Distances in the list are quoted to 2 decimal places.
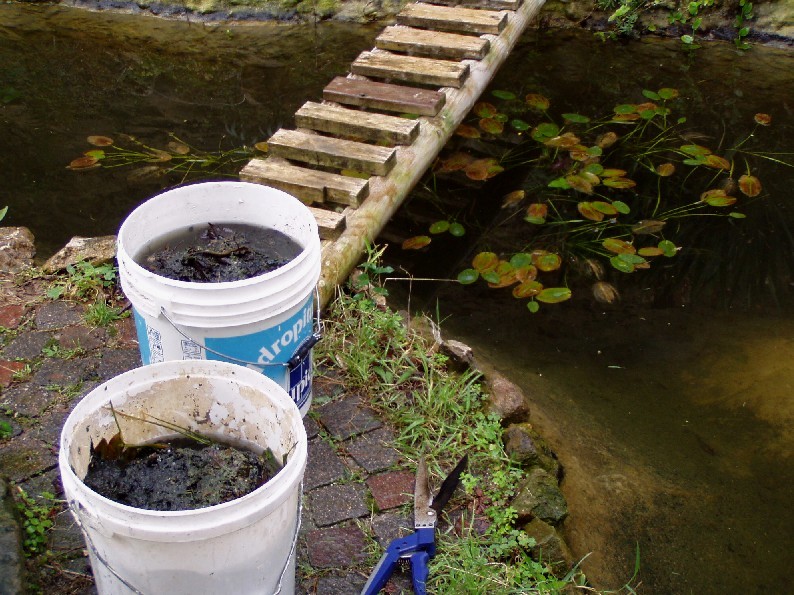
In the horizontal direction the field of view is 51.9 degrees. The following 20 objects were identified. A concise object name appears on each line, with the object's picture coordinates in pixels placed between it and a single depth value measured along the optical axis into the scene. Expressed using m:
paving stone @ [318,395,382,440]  3.02
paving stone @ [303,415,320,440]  2.98
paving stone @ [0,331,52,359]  3.20
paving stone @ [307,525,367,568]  2.56
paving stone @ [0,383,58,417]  2.96
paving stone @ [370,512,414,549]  2.65
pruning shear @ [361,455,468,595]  2.45
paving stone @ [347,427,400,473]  2.91
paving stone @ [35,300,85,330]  3.37
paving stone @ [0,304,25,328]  3.35
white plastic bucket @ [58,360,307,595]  1.76
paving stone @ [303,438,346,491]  2.82
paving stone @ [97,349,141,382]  3.14
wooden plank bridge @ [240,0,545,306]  3.87
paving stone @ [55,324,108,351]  3.26
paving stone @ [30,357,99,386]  3.09
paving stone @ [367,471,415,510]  2.77
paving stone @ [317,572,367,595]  2.48
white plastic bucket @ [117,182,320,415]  2.39
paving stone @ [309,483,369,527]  2.70
